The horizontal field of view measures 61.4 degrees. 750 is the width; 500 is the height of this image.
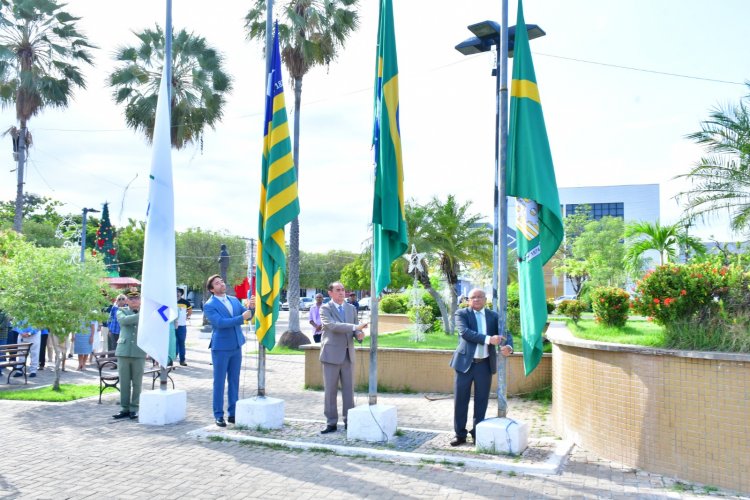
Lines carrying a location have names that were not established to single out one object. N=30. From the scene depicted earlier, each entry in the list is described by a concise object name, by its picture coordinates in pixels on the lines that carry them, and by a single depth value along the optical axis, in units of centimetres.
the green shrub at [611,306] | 880
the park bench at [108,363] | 1080
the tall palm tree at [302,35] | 2045
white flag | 913
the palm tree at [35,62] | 2173
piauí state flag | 873
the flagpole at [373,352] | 798
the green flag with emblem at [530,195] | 721
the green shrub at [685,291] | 682
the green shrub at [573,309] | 1331
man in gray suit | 836
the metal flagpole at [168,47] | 986
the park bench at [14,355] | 1266
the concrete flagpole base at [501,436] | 704
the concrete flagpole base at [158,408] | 906
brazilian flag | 800
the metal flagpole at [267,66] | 884
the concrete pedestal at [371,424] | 777
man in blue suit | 876
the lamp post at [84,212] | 2970
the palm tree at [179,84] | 1988
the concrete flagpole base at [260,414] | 852
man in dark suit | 759
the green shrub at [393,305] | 2614
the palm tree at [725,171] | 1148
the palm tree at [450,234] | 1686
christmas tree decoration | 3628
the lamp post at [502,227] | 731
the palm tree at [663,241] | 1143
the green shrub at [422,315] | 1655
